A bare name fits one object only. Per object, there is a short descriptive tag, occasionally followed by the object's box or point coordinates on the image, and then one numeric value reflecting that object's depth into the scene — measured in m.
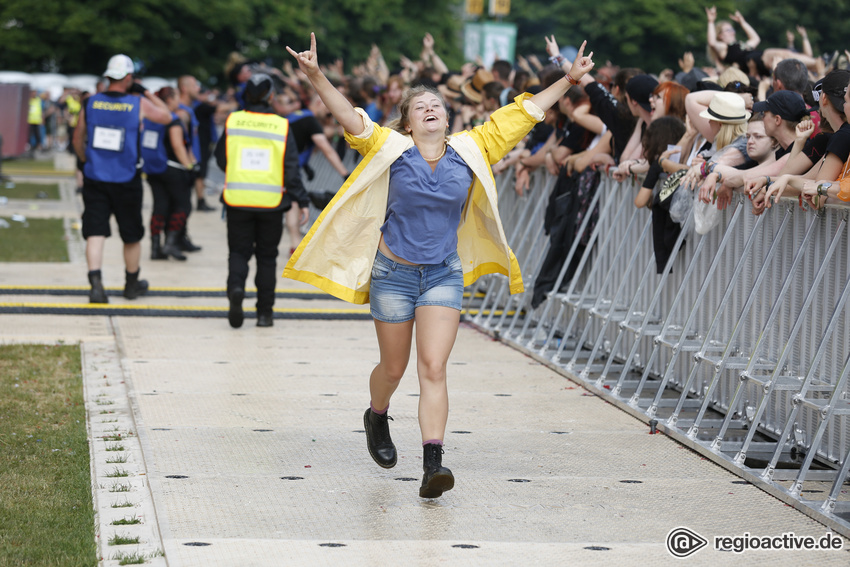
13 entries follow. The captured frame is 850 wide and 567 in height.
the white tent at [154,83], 78.91
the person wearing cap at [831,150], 10.85
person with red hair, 15.62
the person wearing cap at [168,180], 25.33
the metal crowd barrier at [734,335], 11.16
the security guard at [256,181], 18.37
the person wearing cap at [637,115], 15.87
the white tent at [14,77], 77.70
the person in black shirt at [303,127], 22.84
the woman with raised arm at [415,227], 10.31
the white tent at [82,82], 86.44
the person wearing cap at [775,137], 12.36
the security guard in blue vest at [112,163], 20.22
